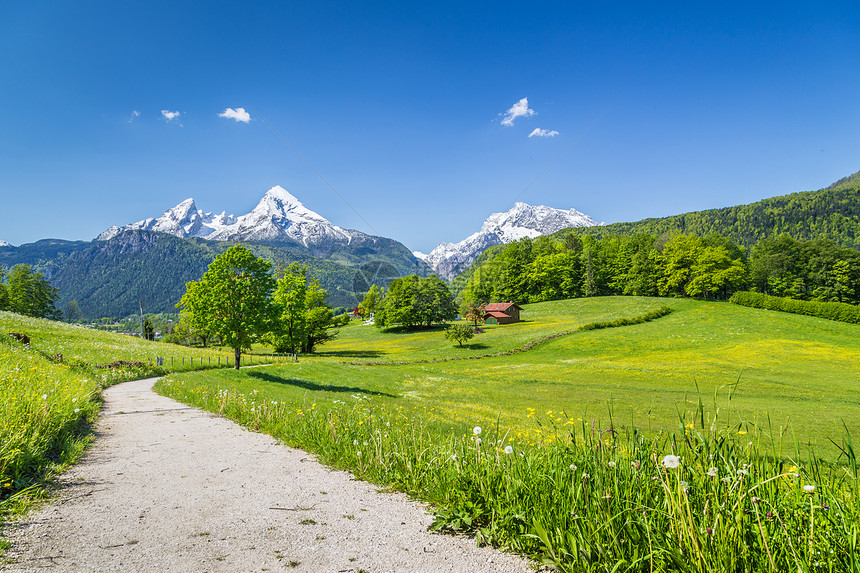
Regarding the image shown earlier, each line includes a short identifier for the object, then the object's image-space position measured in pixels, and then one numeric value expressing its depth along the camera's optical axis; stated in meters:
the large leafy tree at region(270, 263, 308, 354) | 46.78
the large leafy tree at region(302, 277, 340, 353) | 53.89
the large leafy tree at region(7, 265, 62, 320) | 76.06
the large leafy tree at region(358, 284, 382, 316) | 117.88
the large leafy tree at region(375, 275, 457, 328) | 78.19
